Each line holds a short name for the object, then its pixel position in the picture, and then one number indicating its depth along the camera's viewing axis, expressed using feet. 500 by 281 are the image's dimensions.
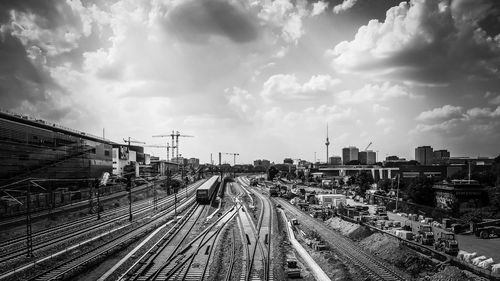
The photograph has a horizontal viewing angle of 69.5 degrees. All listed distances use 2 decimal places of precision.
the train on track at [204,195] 277.44
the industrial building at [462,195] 254.33
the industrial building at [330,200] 279.34
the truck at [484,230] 159.02
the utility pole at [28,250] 111.65
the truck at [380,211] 224.02
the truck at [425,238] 140.46
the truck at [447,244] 125.18
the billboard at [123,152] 516.65
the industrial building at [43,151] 219.82
